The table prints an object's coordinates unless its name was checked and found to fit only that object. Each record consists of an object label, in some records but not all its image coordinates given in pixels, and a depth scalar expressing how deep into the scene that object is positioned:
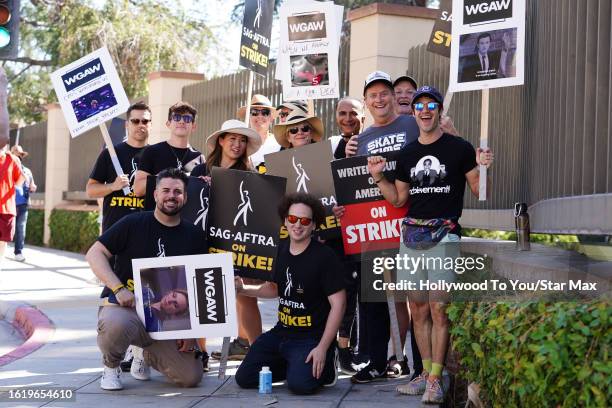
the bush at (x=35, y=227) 25.34
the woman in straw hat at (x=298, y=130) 7.81
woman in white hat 7.70
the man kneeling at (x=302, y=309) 6.71
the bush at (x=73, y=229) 20.66
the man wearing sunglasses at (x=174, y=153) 7.82
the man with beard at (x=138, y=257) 6.73
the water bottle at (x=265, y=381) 6.68
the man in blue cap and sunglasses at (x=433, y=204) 6.35
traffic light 8.75
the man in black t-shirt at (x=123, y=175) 8.30
